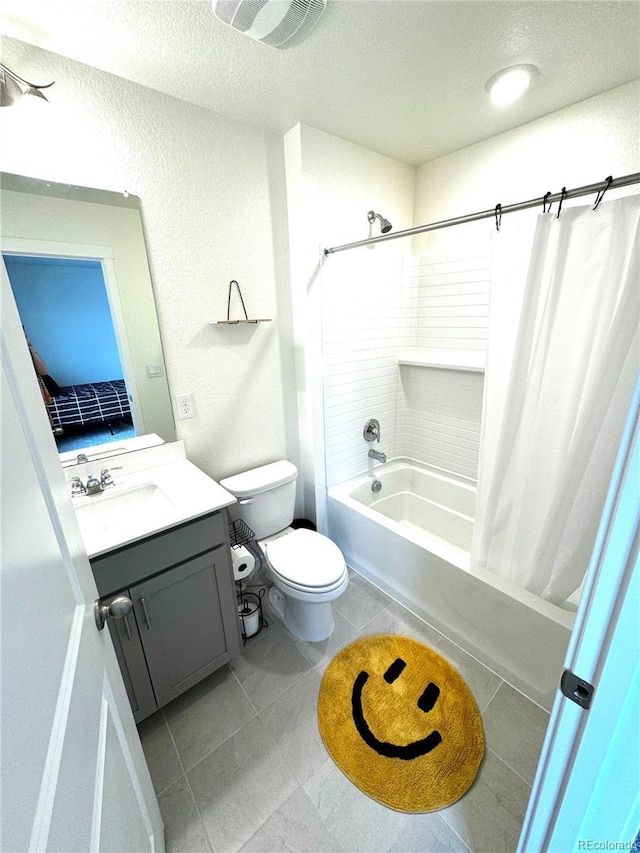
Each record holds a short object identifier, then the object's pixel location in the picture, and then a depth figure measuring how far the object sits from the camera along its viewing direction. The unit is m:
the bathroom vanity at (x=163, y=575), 1.16
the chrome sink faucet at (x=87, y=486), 1.42
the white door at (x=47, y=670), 0.36
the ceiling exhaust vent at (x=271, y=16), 1.00
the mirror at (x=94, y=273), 1.24
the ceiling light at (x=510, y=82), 1.37
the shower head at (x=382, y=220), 2.01
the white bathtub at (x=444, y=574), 1.41
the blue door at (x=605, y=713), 0.50
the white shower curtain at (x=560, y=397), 1.11
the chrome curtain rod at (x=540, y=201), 0.96
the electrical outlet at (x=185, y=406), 1.69
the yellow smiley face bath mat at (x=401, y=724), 1.20
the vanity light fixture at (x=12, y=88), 1.07
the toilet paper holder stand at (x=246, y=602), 1.74
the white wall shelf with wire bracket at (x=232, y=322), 1.72
